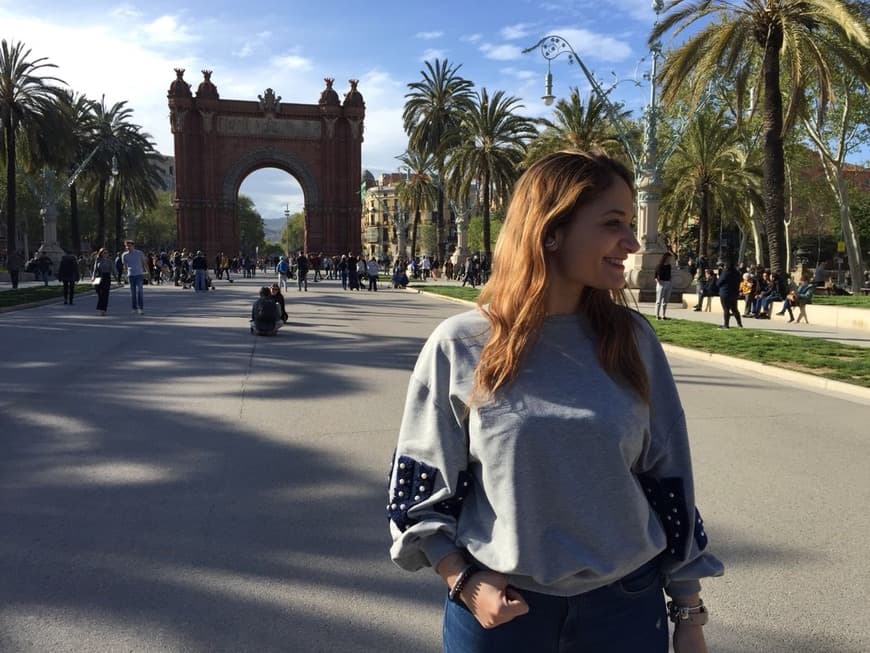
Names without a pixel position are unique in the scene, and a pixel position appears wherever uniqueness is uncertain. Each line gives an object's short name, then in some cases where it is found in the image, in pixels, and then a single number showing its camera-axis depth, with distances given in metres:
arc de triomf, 58.91
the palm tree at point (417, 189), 55.59
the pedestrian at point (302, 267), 31.45
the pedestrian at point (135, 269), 17.88
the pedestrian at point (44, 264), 32.50
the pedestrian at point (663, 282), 17.80
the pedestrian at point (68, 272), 20.62
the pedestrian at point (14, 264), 29.21
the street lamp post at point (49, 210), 37.75
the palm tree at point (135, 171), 47.38
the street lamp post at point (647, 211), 23.45
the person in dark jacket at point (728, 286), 16.05
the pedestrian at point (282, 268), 29.67
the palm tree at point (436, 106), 45.34
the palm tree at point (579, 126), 34.50
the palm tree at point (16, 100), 32.66
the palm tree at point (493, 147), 36.47
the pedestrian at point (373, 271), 33.19
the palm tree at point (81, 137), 43.35
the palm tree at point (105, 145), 45.97
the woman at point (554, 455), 1.55
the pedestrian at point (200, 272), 29.17
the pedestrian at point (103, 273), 17.88
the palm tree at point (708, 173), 35.50
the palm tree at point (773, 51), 18.23
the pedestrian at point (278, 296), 13.97
